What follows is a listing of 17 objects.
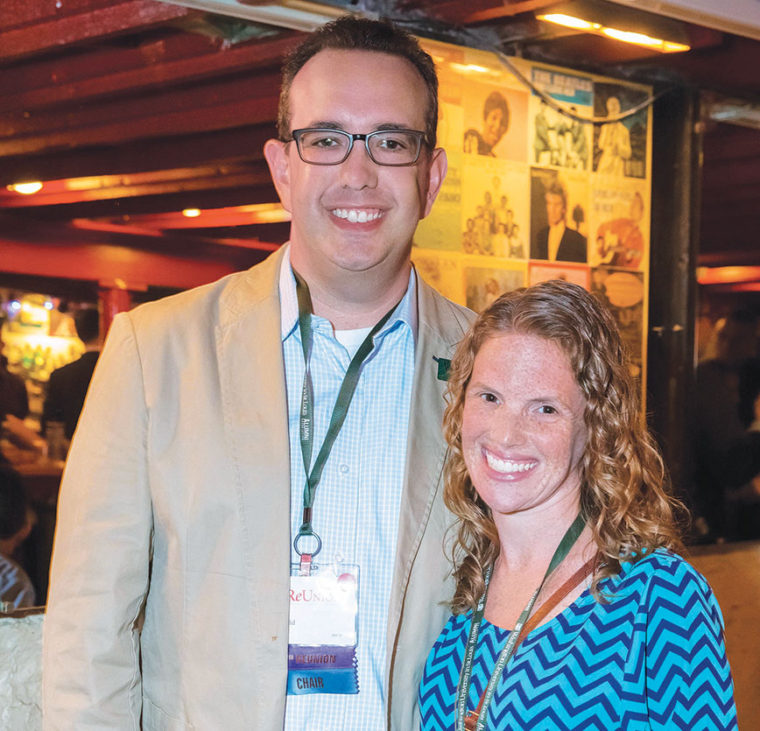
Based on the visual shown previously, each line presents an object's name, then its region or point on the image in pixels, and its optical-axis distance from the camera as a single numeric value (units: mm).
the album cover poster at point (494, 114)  3359
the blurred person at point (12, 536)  2693
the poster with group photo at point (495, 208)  3410
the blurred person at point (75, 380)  2750
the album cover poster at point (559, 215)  3598
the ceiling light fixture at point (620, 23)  3254
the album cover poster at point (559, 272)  3602
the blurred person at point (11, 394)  2648
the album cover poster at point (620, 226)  3771
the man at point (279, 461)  1730
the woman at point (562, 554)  1519
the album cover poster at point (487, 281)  3408
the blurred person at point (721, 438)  4137
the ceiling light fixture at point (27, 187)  2688
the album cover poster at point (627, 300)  3818
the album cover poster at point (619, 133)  3742
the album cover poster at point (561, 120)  3551
